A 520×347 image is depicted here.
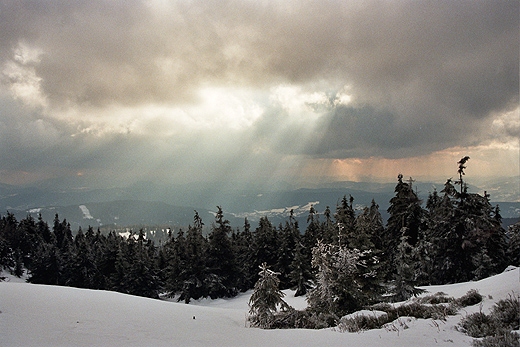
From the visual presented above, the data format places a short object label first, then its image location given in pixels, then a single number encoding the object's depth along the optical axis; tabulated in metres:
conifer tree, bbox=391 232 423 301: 18.11
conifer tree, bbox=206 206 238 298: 40.19
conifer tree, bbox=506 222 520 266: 29.56
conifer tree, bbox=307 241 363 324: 13.03
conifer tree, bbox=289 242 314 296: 33.22
